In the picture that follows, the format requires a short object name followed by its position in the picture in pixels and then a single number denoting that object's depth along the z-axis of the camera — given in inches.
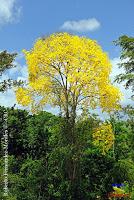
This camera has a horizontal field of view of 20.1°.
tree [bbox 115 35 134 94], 673.4
